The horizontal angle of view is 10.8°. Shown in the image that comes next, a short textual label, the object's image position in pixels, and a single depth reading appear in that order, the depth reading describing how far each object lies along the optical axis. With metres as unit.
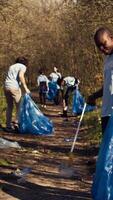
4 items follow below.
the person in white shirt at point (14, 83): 13.40
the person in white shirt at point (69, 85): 20.77
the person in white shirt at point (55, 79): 26.86
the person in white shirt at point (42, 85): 26.10
